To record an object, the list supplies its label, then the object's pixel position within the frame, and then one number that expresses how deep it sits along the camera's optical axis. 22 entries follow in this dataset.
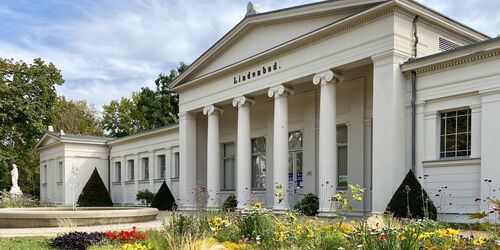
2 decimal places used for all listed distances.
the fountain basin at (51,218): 14.30
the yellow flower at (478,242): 6.69
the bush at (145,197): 31.98
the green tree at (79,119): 55.44
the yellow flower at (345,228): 8.37
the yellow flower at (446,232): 6.65
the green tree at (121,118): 56.66
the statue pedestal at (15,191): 34.47
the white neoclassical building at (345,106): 14.34
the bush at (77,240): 10.11
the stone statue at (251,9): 22.58
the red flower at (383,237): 6.28
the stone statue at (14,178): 38.01
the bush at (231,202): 23.40
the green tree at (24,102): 36.75
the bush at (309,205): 19.22
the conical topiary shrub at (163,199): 27.33
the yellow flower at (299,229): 8.09
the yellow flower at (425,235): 6.51
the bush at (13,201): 28.14
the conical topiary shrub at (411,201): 13.26
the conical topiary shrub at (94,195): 32.62
